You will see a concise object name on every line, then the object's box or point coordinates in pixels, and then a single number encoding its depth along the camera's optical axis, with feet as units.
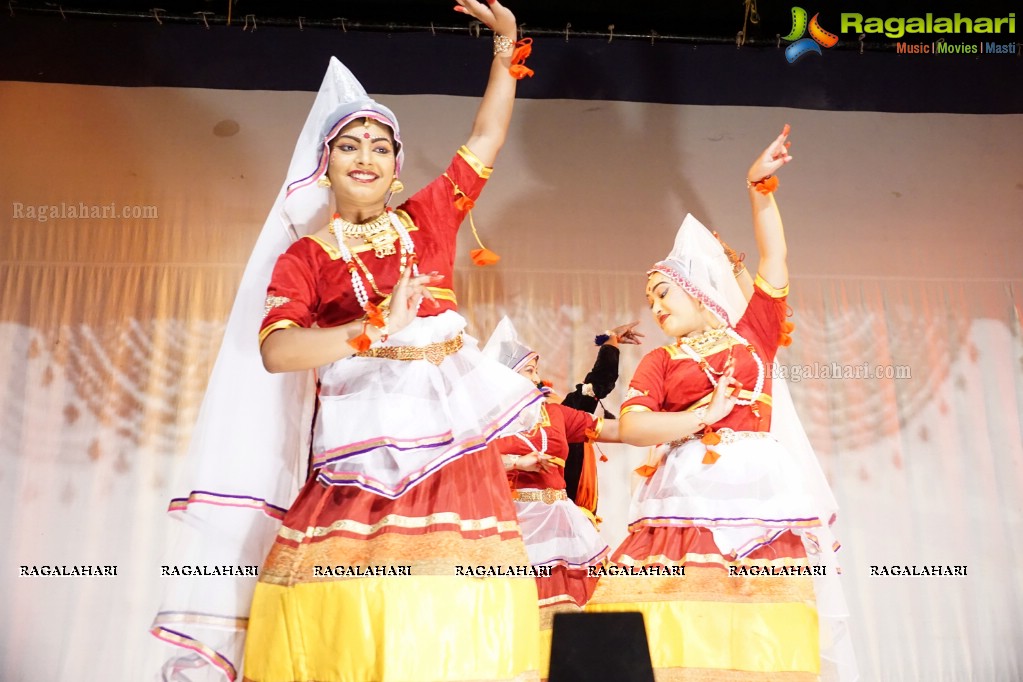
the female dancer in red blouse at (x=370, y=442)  6.84
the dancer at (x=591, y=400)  12.54
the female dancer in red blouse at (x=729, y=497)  9.23
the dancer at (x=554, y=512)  10.96
